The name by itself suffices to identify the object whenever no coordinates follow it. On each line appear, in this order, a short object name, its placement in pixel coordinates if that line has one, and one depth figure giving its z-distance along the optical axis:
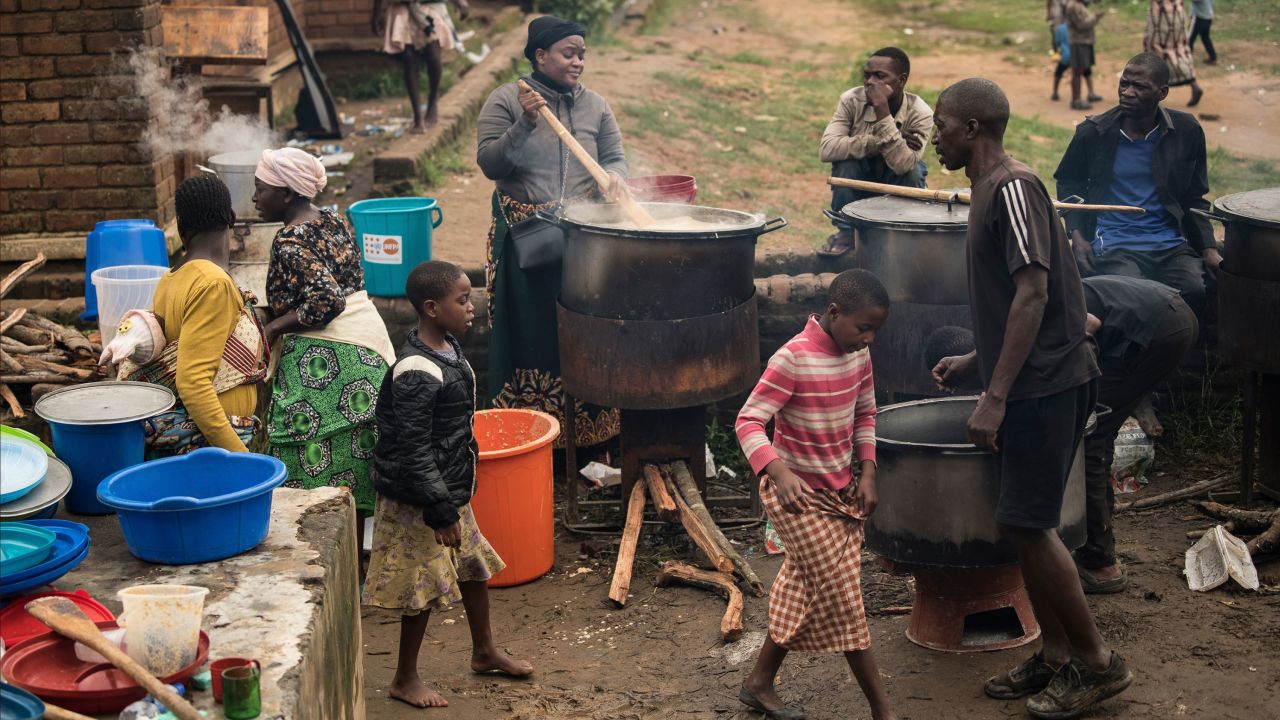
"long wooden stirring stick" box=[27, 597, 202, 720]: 2.65
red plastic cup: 2.82
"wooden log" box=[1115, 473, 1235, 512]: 5.78
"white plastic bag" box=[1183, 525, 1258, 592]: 4.93
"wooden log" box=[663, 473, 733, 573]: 5.15
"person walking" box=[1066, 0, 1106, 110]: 14.10
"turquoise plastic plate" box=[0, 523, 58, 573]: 3.08
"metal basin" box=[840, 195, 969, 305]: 5.60
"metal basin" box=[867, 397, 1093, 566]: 4.26
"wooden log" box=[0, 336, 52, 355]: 6.05
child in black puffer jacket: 4.11
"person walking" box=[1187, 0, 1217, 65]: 16.12
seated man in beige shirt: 6.35
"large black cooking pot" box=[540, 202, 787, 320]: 5.35
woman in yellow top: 4.17
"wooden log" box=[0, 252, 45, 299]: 5.97
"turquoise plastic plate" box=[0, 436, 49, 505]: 3.42
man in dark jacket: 5.97
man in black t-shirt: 3.81
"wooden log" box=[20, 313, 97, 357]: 6.16
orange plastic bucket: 5.30
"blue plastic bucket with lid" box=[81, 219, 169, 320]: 6.20
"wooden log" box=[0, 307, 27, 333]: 6.16
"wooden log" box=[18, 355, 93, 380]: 5.85
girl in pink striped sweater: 3.90
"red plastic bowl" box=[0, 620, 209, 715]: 2.75
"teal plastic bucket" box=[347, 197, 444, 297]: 6.77
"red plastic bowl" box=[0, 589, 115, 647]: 3.01
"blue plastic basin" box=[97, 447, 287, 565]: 3.46
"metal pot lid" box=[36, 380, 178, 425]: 3.97
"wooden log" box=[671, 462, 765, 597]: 5.09
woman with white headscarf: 4.76
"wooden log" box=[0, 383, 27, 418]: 5.56
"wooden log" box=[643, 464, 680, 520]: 5.40
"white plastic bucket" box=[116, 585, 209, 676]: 2.78
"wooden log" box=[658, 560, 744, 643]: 4.77
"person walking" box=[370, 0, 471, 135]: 10.87
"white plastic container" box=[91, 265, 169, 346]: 5.44
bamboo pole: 5.59
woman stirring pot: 5.90
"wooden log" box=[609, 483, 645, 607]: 5.17
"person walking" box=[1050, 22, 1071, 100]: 15.00
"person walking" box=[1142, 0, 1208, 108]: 13.77
